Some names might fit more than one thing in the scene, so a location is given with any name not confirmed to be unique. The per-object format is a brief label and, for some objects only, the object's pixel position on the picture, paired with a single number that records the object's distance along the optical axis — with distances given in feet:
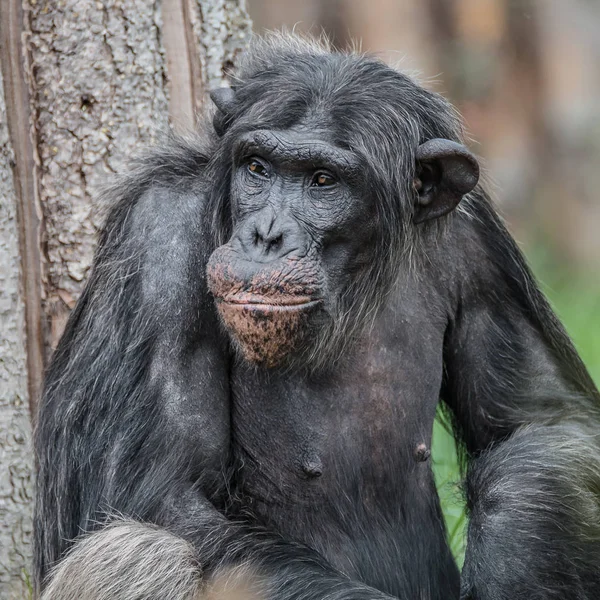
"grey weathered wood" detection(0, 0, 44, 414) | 35.17
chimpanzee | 26.16
